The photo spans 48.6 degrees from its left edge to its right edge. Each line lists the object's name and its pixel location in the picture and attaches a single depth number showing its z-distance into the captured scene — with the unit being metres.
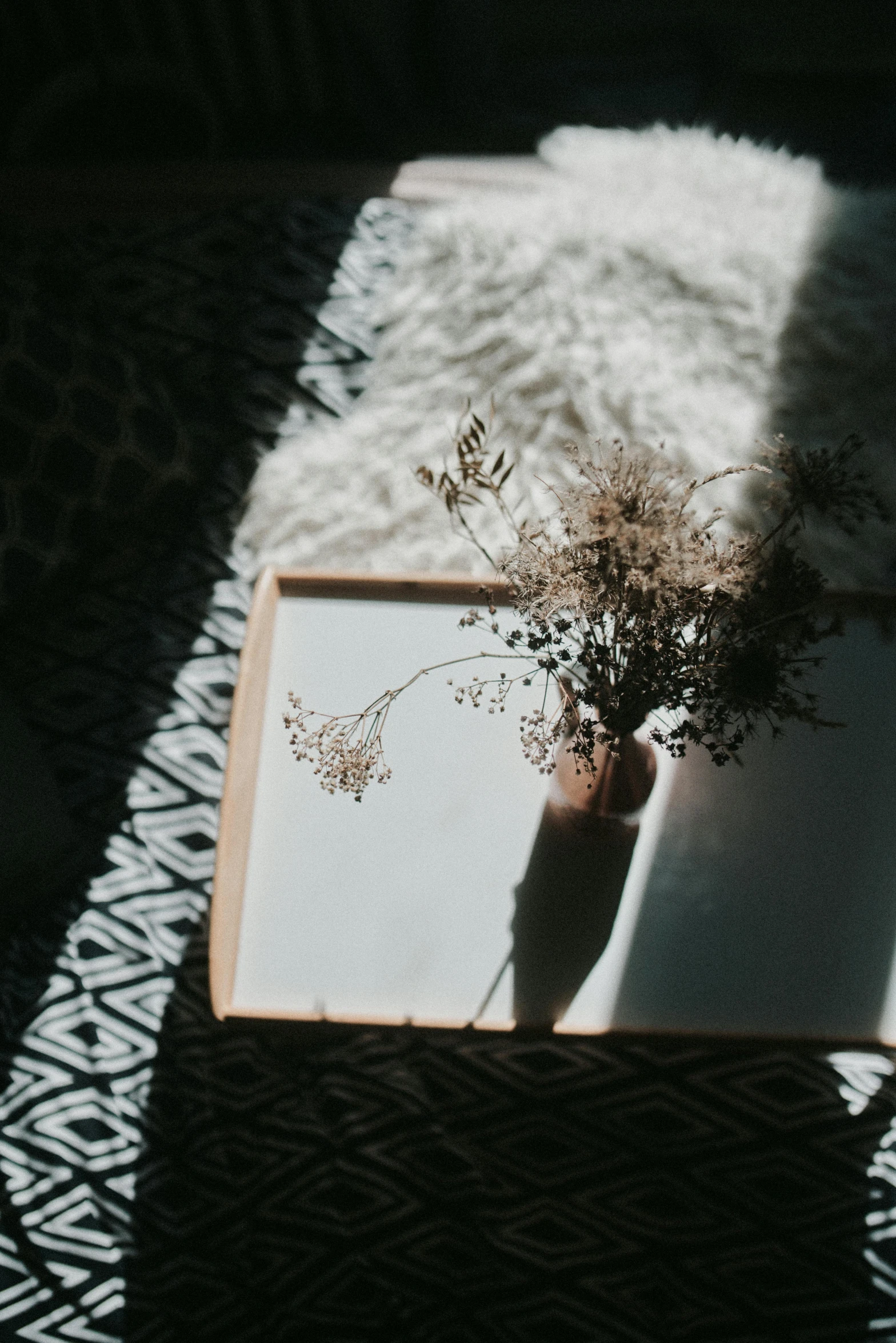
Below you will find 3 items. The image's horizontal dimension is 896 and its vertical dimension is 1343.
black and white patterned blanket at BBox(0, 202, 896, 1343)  0.95
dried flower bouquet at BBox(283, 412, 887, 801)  0.69
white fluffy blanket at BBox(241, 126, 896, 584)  1.51
